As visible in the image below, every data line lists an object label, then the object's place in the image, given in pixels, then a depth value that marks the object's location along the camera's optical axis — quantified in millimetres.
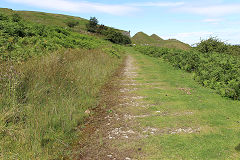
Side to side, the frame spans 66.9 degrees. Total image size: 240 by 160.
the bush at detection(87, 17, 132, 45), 63803
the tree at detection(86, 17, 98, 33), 69312
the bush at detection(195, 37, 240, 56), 18375
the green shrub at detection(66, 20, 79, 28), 66438
